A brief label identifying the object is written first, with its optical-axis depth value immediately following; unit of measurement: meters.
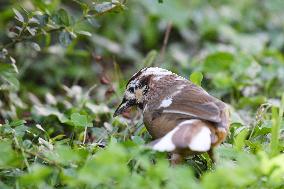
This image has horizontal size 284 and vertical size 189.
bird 7.50
